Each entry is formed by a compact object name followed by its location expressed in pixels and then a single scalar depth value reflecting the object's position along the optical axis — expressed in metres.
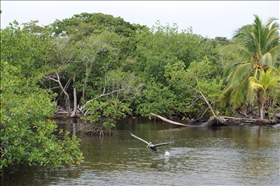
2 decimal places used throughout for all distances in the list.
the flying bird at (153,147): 19.91
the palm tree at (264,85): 31.66
